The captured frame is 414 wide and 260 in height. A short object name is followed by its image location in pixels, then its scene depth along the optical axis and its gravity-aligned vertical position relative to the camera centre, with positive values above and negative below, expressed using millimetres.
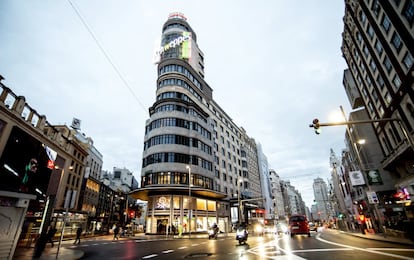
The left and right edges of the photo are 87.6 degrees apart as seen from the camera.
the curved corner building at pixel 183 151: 38281 +13706
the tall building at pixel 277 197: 109188 +11651
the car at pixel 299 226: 26067 -800
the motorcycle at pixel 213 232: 26250 -1180
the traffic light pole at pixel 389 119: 11657 +4727
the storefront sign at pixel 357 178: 31588 +5387
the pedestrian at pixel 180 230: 32534 -1095
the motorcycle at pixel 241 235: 17422 -1063
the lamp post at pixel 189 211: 35481 +1821
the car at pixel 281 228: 41725 -1549
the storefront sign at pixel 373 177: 28567 +4876
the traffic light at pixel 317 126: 11695 +4641
